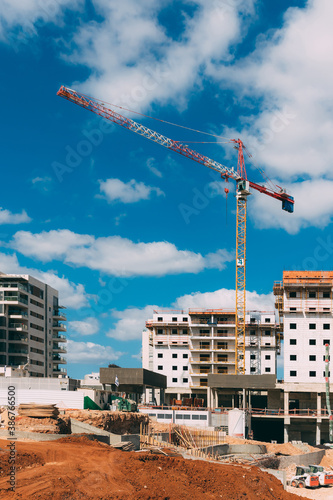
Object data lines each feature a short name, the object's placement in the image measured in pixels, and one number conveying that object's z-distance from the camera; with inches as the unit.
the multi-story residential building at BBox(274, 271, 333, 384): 3828.7
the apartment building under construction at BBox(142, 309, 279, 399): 4810.5
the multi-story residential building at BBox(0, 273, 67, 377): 4301.2
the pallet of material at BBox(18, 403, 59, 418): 1671.0
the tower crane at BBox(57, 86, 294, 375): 4653.1
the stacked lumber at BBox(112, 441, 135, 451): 1681.2
